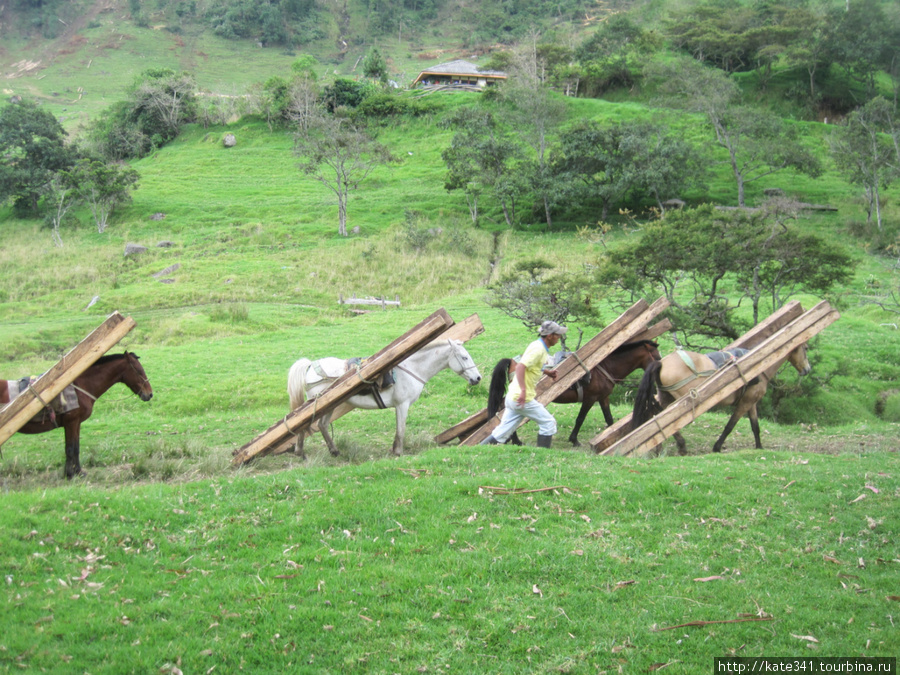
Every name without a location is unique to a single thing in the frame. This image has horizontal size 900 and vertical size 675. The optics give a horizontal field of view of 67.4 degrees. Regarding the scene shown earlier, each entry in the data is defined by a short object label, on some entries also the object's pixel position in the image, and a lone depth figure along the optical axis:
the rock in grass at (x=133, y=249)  42.88
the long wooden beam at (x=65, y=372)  9.43
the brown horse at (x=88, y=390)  10.27
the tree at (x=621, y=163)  47.47
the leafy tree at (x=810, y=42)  66.06
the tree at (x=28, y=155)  52.19
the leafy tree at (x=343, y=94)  73.44
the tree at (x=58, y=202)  48.63
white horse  12.05
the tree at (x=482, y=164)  49.84
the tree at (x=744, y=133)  47.78
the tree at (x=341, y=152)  50.38
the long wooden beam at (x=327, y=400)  10.87
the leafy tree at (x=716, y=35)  73.00
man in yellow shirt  10.44
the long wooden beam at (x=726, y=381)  10.82
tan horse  11.95
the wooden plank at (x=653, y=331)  13.32
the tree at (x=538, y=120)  50.16
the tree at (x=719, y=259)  19.02
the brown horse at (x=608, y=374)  13.19
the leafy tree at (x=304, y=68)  73.25
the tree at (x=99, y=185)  48.94
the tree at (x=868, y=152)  44.03
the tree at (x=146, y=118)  70.62
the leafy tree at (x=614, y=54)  76.25
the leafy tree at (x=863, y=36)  65.31
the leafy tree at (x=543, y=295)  19.66
